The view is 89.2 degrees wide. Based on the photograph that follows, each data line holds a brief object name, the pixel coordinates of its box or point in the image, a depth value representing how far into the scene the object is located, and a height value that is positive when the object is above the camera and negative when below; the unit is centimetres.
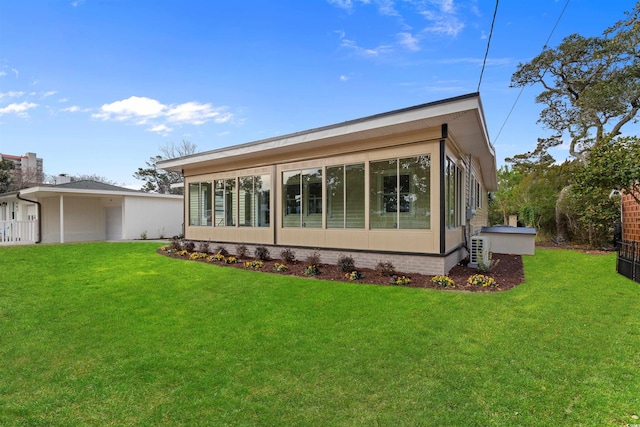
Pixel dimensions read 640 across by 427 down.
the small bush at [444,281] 626 -127
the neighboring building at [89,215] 1716 +19
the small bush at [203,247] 1112 -104
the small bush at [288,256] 890 -107
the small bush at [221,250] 1039 -108
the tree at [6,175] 2584 +354
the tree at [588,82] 1498 +681
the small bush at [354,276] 693 -128
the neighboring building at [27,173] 3075 +443
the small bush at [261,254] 951 -107
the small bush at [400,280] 645 -128
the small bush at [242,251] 1017 -108
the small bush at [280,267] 803 -126
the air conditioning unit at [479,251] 784 -87
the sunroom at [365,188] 705 +80
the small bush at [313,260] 807 -107
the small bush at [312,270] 748 -125
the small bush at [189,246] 1164 -104
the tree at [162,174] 3500 +489
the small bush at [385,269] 698 -114
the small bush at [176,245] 1191 -101
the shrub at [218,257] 975 -120
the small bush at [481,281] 626 -126
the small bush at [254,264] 854 -126
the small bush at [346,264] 758 -111
